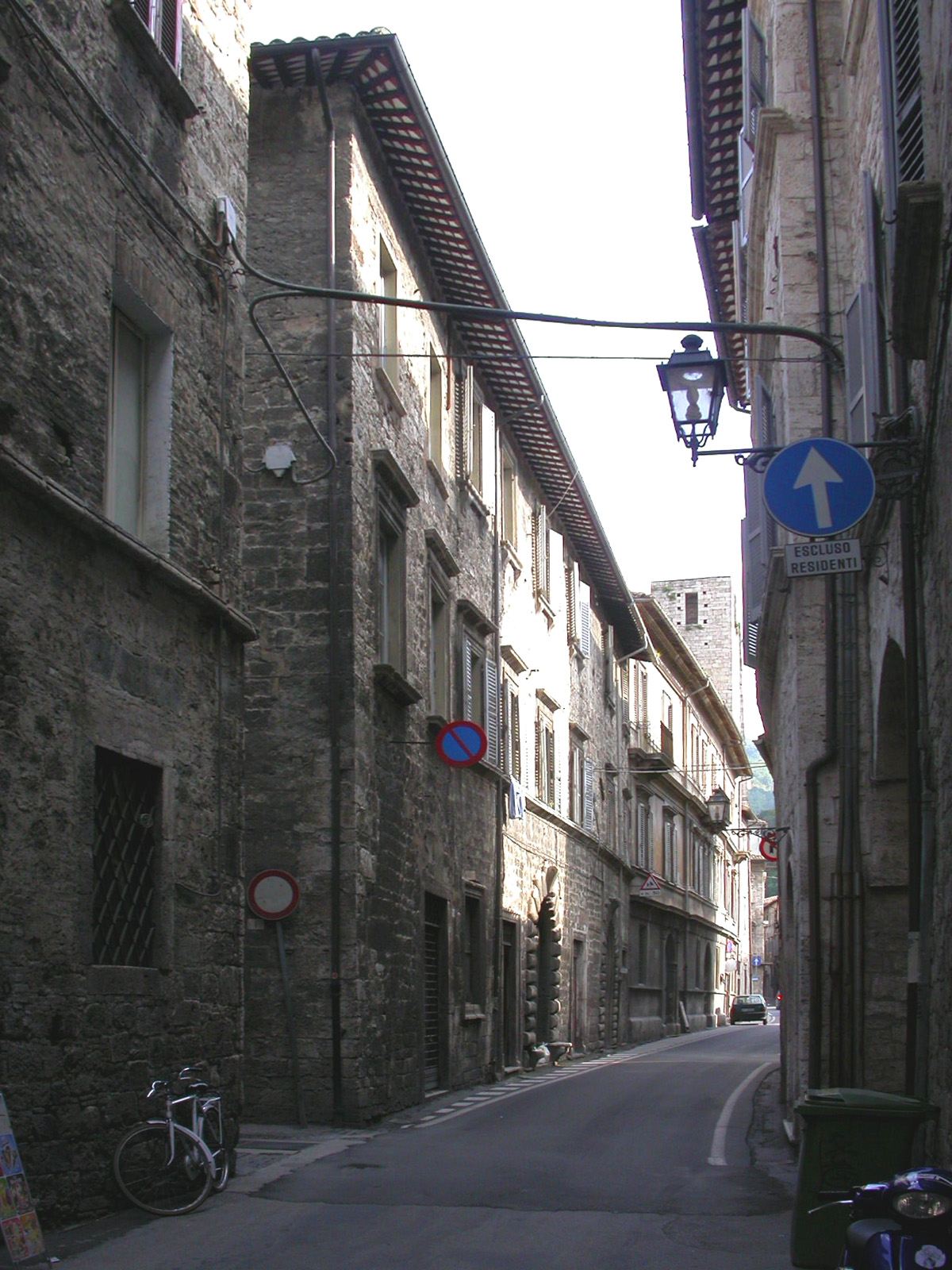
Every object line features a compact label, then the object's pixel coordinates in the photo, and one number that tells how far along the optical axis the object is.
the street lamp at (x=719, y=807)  39.34
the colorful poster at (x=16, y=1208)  6.77
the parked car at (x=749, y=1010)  56.09
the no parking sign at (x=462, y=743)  17.56
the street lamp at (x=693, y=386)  9.67
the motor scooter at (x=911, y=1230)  4.63
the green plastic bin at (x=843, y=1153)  6.88
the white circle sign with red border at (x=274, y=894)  14.43
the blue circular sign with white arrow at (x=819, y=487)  8.61
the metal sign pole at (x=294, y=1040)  14.27
